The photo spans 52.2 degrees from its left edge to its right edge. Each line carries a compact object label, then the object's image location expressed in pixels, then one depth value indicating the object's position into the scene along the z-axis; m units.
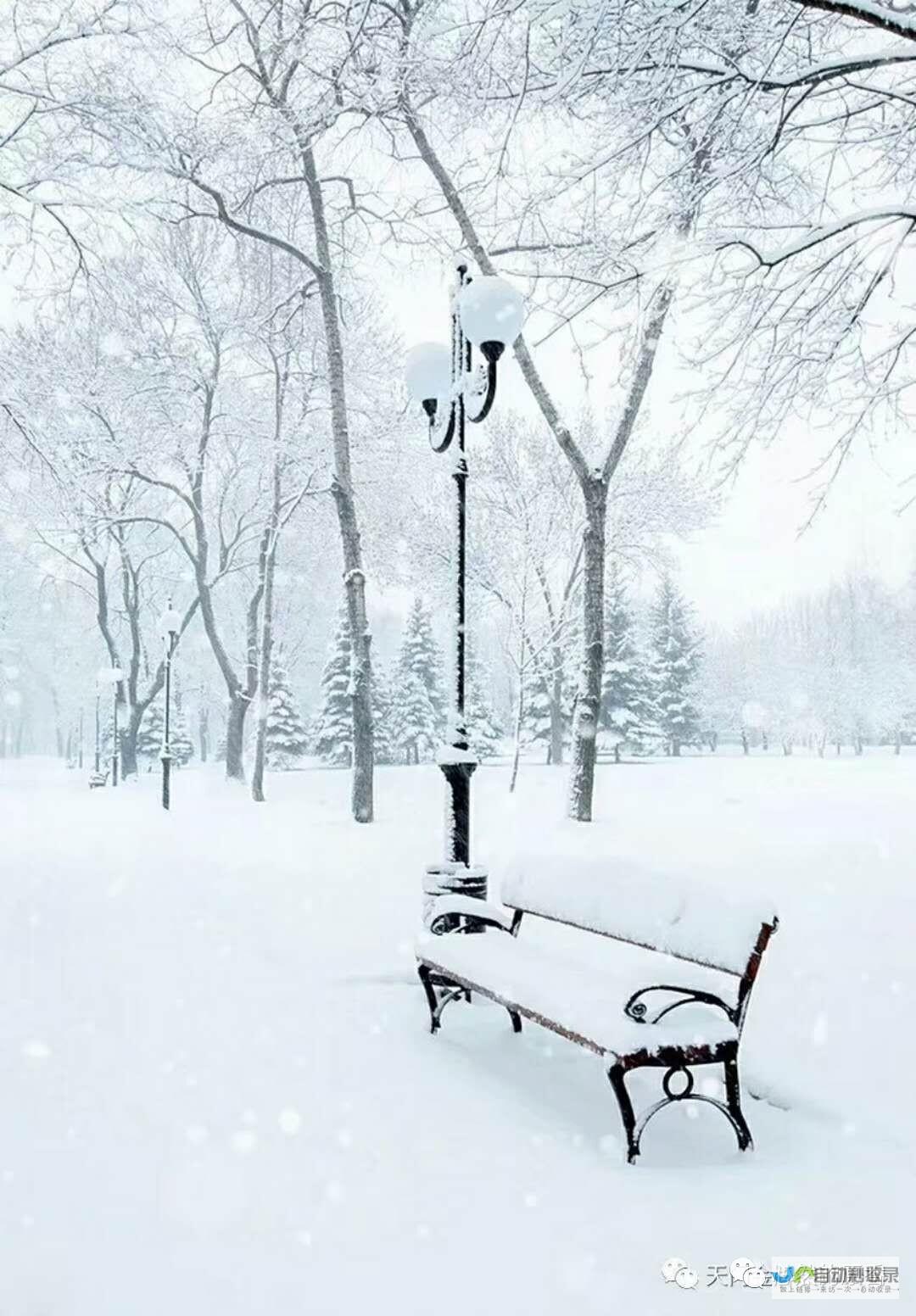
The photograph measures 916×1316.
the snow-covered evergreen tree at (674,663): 48.59
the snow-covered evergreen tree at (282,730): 41.84
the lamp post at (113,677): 27.14
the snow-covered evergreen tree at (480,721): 40.72
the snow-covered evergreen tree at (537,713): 41.78
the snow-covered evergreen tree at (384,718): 42.56
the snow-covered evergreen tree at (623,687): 42.16
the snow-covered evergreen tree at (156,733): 46.84
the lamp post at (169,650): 18.11
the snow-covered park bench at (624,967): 3.33
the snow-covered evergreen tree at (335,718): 40.06
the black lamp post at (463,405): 5.87
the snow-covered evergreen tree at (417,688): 43.28
